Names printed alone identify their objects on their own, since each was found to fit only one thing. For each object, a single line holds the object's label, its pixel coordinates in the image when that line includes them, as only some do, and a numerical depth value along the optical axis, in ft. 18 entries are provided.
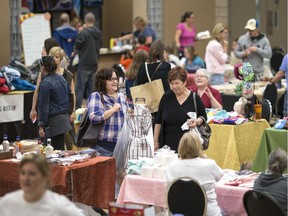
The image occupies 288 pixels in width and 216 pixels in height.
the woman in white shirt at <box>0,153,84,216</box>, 23.01
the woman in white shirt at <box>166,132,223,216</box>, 30.98
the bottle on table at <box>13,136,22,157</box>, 36.67
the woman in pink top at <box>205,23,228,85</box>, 60.88
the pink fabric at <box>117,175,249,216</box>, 32.37
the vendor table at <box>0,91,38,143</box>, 54.83
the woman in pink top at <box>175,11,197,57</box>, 73.04
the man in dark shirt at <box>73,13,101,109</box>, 63.70
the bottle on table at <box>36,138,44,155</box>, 36.24
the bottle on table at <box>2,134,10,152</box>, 36.40
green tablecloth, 39.75
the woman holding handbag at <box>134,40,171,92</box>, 44.81
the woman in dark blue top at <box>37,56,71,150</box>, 40.05
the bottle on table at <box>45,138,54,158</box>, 36.03
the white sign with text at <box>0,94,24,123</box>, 54.15
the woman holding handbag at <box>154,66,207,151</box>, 38.09
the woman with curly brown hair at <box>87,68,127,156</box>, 37.93
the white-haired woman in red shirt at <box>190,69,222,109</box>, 44.38
